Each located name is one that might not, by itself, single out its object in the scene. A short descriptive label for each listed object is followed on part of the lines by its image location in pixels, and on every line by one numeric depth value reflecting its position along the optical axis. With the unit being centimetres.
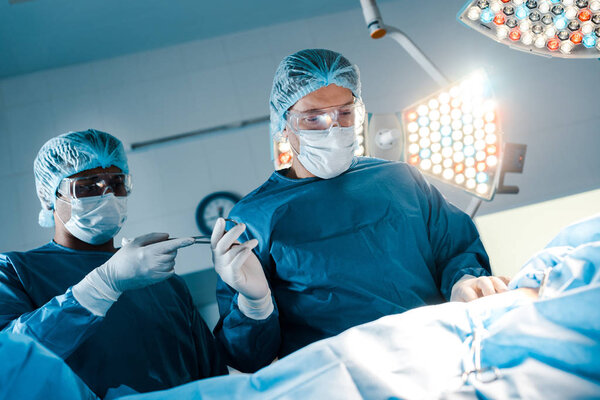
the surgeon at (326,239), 116
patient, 56
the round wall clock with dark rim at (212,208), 294
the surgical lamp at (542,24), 121
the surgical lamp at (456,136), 180
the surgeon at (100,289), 107
